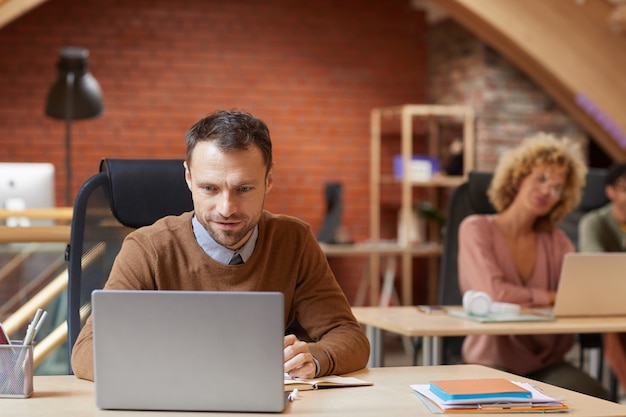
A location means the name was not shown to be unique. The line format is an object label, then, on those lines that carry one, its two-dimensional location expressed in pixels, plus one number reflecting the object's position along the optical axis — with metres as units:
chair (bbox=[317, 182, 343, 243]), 6.93
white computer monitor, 4.62
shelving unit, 6.94
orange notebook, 1.61
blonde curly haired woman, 3.20
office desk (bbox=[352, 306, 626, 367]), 2.78
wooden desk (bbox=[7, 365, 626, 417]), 1.58
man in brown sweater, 1.85
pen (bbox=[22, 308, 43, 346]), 1.70
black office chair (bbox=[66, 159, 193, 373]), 2.21
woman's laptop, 3.01
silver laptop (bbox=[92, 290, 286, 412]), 1.50
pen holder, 1.68
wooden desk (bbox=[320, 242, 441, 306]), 6.68
